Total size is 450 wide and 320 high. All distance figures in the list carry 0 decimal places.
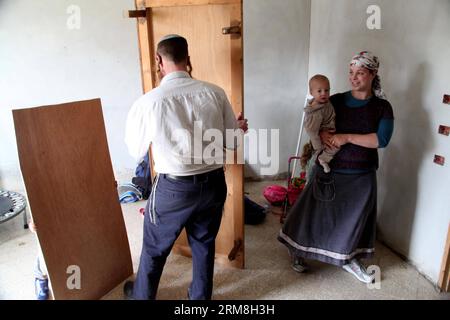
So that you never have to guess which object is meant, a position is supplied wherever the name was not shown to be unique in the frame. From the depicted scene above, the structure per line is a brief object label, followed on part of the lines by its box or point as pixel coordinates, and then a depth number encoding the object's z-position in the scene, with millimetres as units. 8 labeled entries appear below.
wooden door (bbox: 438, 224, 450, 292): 1986
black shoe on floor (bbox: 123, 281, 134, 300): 2041
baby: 1978
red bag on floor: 3199
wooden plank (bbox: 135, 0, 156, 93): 2031
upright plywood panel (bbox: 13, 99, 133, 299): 1673
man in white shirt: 1489
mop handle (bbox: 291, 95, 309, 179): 3427
